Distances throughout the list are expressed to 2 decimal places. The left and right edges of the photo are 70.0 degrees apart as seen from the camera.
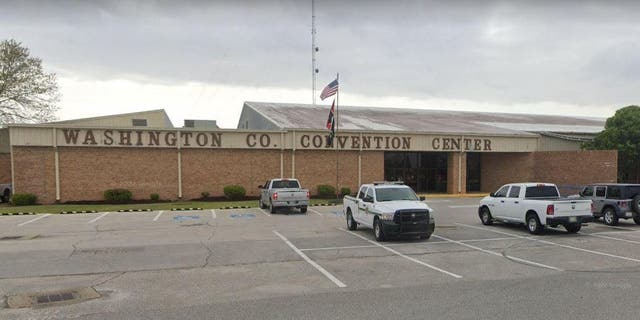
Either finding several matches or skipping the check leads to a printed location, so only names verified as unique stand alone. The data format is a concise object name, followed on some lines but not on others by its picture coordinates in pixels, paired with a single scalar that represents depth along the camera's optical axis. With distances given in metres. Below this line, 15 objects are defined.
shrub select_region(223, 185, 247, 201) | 30.78
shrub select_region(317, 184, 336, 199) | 32.19
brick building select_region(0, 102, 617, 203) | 28.94
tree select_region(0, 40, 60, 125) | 38.81
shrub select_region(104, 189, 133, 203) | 29.00
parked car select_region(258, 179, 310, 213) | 22.45
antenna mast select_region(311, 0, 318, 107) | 48.97
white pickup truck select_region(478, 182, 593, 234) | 14.73
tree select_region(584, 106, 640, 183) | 34.19
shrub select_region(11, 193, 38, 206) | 27.41
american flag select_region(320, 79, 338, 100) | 29.36
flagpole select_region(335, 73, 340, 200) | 31.86
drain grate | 7.69
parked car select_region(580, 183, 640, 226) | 17.41
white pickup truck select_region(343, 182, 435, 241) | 13.66
